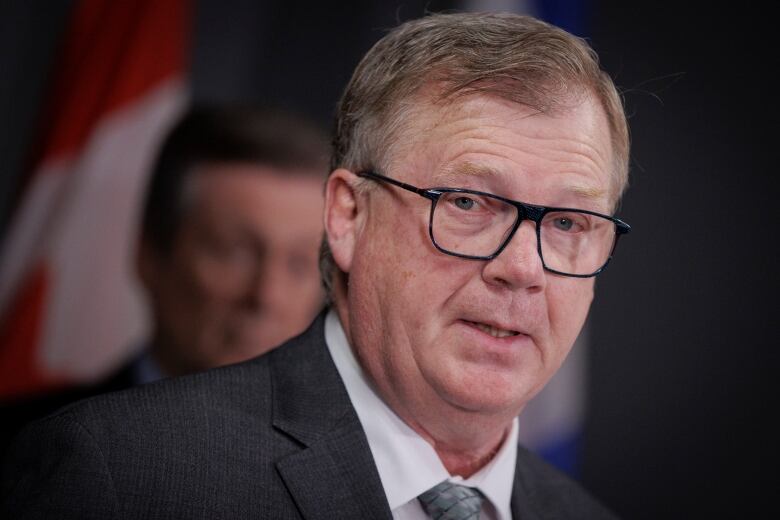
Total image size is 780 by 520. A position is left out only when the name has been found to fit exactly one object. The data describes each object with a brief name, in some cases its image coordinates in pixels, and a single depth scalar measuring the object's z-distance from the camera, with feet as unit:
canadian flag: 14.69
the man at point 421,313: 6.40
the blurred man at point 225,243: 13.85
